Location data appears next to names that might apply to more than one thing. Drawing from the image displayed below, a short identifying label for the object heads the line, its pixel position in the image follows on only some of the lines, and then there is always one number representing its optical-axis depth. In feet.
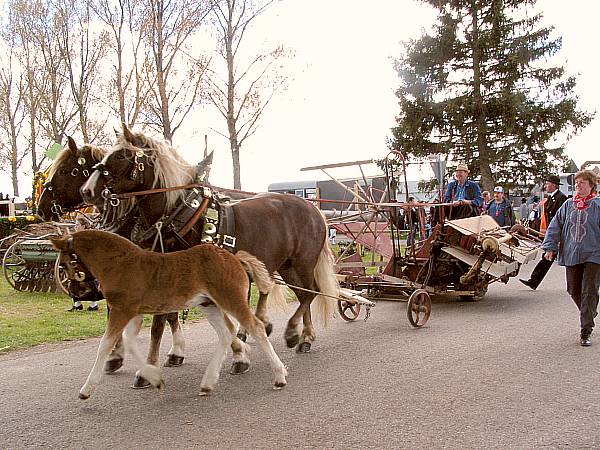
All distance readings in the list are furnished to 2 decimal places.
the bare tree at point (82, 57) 63.36
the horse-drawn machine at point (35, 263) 34.35
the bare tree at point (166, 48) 57.31
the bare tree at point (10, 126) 85.05
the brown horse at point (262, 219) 16.67
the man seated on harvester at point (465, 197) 31.42
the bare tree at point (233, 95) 59.41
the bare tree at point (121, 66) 58.80
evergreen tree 79.97
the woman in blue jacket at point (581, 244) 21.12
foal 14.82
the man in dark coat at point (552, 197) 36.05
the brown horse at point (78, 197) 17.85
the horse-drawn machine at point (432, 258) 27.76
